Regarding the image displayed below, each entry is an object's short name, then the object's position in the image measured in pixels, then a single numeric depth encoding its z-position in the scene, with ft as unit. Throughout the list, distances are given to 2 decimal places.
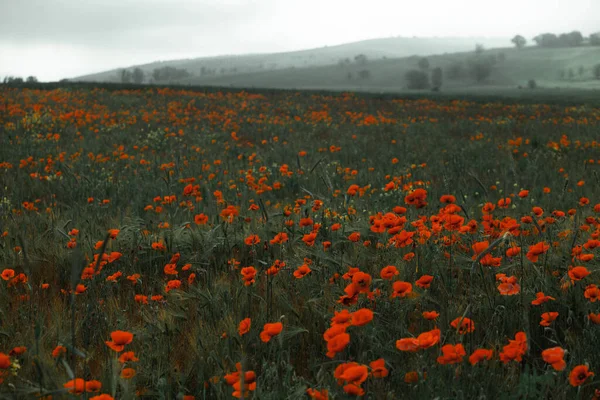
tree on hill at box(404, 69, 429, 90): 306.51
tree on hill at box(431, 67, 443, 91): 310.78
